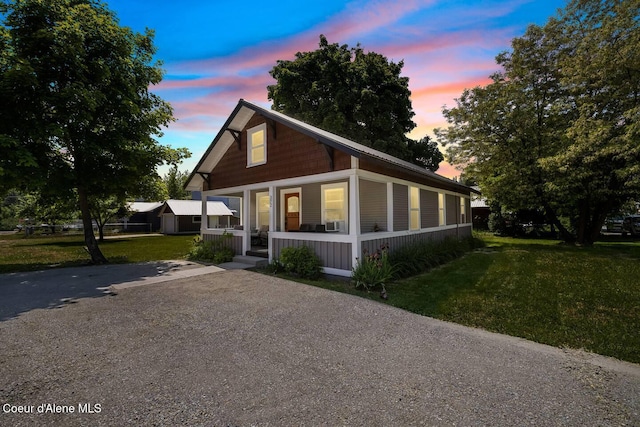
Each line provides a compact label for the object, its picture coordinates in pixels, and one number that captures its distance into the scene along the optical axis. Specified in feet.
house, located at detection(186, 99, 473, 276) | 28.07
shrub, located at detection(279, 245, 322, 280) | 28.22
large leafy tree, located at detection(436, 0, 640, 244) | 43.86
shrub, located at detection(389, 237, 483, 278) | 29.19
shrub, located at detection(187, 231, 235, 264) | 37.93
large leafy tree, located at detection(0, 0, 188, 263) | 29.66
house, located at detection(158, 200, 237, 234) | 112.98
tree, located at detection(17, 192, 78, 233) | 76.69
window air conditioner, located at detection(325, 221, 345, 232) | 35.78
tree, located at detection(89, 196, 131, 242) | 76.69
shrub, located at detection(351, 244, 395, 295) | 23.48
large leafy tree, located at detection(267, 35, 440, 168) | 78.02
